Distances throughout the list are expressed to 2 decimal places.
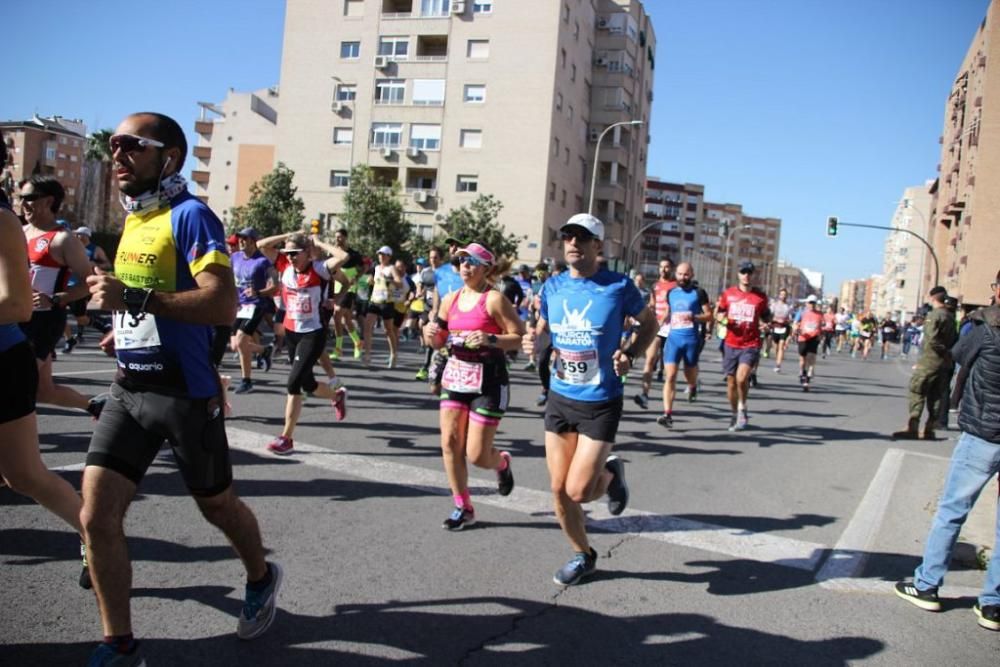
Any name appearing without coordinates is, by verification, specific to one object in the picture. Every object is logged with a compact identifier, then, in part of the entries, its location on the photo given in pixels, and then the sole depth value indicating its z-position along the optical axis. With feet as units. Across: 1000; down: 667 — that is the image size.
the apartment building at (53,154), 274.93
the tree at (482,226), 152.25
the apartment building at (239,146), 247.91
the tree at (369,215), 147.64
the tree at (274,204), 168.78
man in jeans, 14.53
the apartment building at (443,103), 170.81
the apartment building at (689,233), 406.82
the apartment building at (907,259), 355.07
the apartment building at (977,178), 159.02
